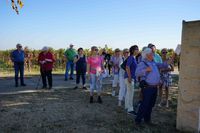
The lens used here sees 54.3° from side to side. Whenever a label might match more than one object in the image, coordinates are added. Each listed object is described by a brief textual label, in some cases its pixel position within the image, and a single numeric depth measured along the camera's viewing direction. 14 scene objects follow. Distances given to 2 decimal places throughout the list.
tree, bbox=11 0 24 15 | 4.69
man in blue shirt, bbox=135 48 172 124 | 4.90
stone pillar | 4.56
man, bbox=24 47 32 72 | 15.16
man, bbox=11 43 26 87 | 8.81
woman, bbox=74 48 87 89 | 8.75
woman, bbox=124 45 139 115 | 5.60
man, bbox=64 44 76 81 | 10.92
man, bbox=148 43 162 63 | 5.87
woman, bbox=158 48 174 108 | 6.17
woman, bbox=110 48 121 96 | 7.23
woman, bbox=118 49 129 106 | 6.28
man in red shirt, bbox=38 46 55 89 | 8.25
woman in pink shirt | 6.56
